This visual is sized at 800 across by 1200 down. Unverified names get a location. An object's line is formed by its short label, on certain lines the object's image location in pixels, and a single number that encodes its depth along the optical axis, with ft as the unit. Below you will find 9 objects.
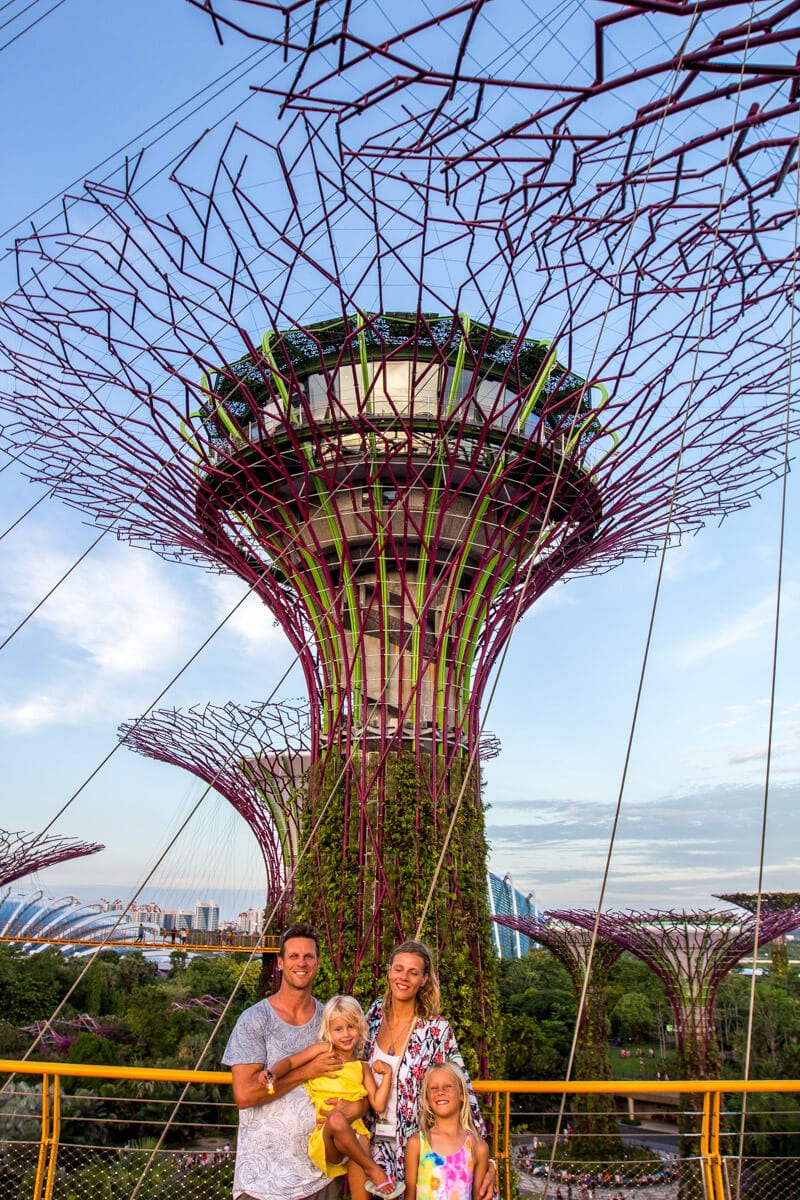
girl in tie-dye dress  10.59
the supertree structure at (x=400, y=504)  34.24
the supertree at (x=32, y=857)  92.53
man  10.61
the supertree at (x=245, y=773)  74.69
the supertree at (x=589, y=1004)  72.90
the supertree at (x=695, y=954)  69.67
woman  11.15
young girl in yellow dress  10.69
